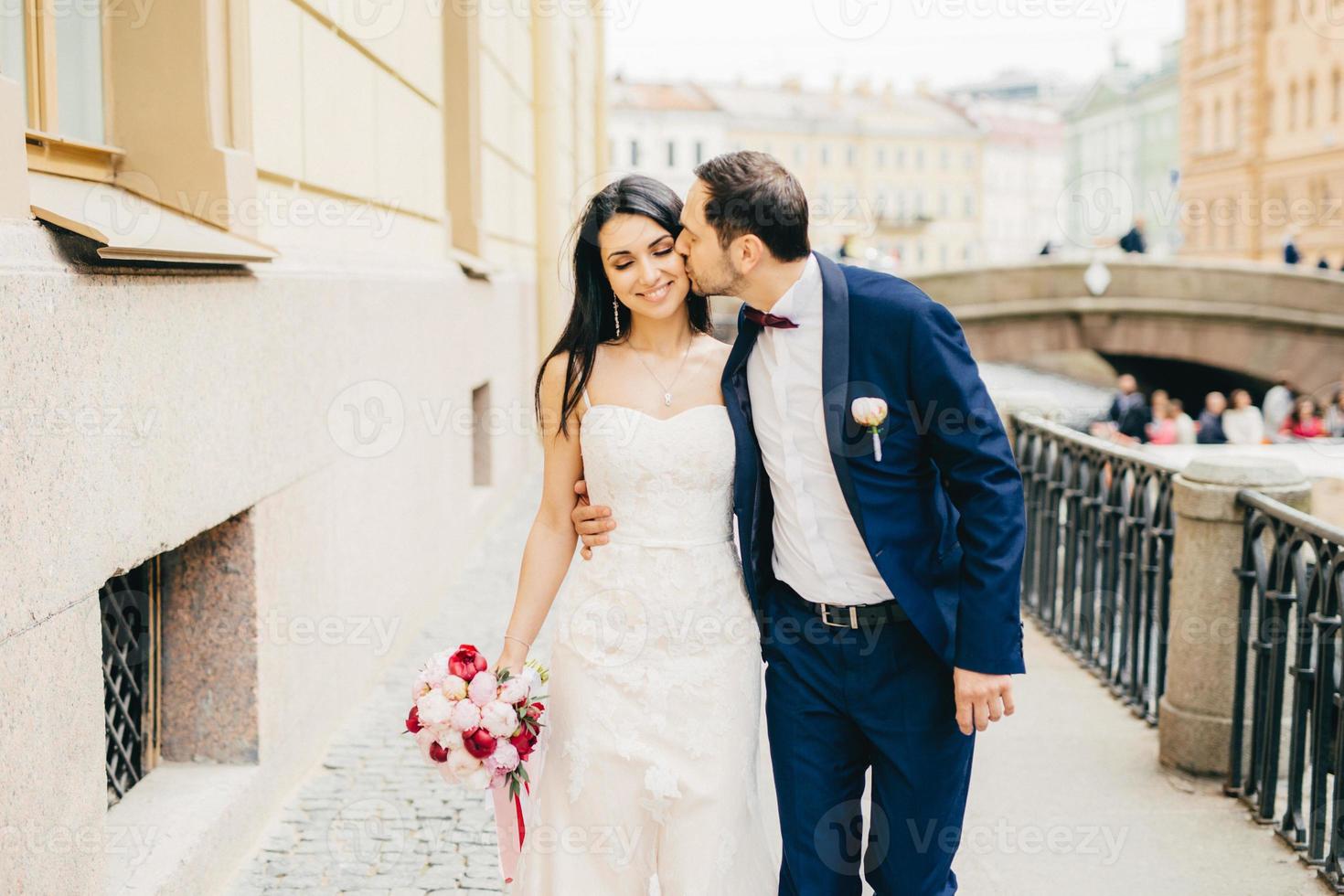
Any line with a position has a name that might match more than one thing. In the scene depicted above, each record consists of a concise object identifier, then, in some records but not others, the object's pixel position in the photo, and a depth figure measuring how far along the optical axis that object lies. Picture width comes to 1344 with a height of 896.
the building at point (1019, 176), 90.75
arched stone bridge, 21.95
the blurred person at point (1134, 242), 24.52
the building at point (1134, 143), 69.56
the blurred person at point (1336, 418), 18.84
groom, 2.77
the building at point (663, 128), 72.75
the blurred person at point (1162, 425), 19.31
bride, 3.01
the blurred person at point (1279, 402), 20.96
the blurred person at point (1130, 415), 18.97
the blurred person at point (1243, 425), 18.53
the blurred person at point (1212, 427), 18.98
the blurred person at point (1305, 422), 17.80
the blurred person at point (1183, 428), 19.50
